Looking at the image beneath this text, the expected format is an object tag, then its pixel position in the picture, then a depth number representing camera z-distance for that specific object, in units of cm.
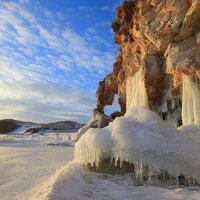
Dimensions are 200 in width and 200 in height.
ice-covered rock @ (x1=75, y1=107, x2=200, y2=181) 537
